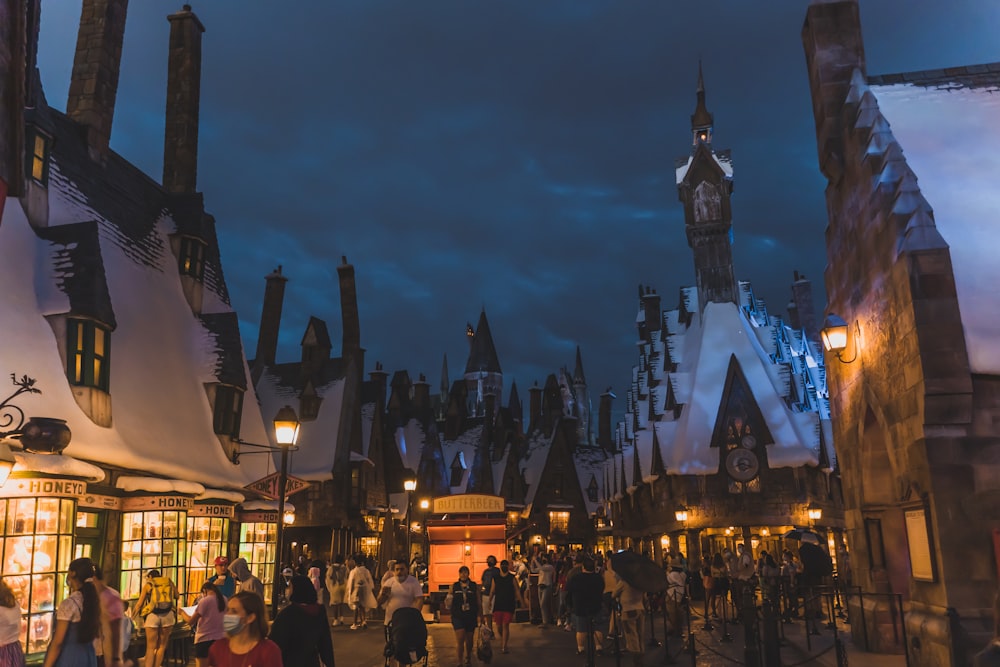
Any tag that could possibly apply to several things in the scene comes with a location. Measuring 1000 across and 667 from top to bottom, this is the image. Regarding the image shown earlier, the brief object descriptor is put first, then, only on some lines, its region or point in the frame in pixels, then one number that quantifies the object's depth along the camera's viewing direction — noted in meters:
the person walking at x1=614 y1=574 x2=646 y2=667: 12.20
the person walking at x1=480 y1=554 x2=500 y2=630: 15.18
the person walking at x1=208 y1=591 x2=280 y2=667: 4.94
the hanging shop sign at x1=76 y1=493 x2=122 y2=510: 13.79
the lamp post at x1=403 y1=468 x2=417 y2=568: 22.58
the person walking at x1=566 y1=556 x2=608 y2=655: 12.87
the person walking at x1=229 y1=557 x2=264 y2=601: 11.15
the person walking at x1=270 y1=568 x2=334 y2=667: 6.54
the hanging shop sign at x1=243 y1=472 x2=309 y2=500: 16.83
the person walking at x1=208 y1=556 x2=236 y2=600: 11.31
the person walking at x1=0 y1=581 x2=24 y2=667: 6.98
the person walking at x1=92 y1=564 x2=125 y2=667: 8.36
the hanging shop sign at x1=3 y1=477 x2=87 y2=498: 11.86
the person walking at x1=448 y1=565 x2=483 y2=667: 12.77
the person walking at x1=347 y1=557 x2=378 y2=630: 19.47
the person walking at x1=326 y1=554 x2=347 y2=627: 20.67
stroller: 9.41
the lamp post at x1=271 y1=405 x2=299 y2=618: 12.31
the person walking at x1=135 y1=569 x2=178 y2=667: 11.38
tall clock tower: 43.00
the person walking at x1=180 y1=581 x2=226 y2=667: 8.95
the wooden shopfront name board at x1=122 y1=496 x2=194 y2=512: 15.03
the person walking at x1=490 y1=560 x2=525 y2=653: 14.14
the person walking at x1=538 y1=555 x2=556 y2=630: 19.61
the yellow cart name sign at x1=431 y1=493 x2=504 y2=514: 23.11
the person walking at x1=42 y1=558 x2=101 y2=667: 7.34
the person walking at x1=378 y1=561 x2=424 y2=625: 10.15
